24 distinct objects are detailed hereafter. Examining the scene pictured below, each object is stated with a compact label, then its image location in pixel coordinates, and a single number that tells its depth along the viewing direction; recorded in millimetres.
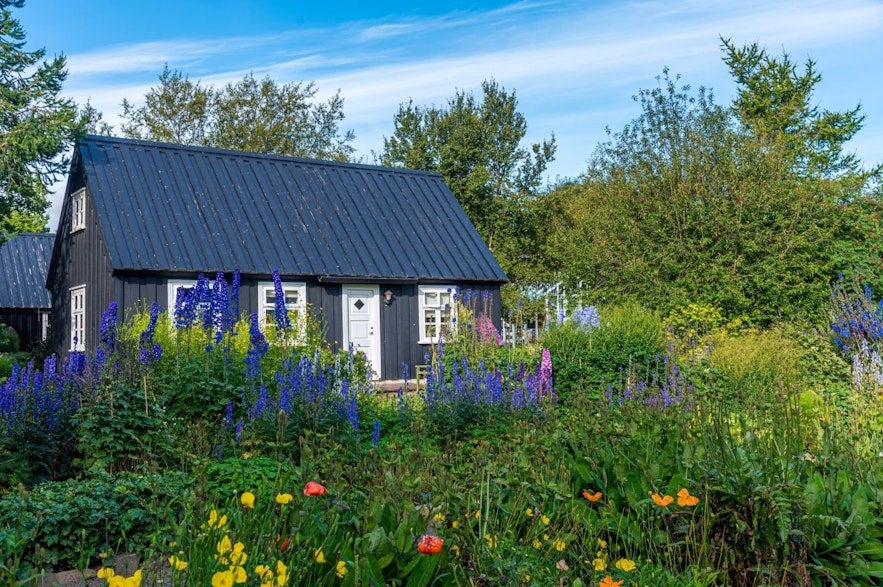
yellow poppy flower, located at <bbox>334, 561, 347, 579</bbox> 2796
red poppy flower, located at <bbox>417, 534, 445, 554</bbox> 2713
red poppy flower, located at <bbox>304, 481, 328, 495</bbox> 2926
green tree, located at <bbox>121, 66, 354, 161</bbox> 33750
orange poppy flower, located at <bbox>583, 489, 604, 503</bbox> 3804
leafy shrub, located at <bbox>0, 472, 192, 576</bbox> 3975
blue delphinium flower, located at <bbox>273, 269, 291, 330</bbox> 7769
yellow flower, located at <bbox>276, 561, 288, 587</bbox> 2453
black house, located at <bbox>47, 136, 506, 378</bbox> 15680
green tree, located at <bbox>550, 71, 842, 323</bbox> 16359
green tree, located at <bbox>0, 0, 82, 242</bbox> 17859
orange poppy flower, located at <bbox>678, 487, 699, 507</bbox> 3385
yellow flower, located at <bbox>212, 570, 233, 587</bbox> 2244
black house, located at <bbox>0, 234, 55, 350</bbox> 26453
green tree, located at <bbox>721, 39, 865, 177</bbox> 27438
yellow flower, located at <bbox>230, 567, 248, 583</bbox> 2328
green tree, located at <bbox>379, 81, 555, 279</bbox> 30250
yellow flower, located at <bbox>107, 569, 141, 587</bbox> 2240
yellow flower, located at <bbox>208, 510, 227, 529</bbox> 2762
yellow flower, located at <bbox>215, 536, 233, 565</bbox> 2512
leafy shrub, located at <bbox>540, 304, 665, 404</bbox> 11867
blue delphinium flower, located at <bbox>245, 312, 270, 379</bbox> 6461
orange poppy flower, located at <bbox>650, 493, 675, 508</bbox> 3479
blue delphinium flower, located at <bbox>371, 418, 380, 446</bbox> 5207
